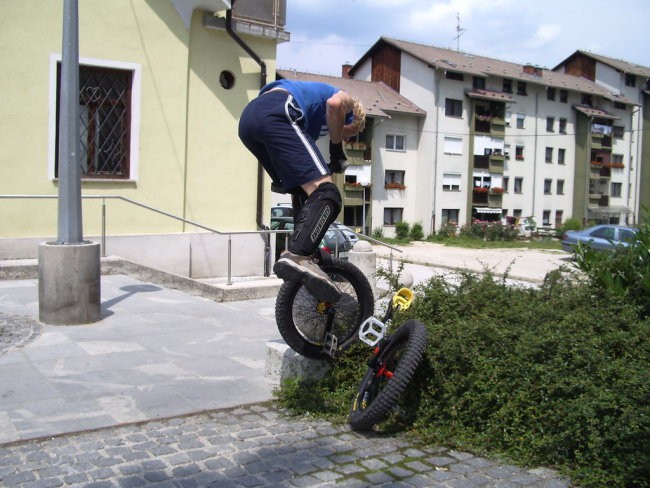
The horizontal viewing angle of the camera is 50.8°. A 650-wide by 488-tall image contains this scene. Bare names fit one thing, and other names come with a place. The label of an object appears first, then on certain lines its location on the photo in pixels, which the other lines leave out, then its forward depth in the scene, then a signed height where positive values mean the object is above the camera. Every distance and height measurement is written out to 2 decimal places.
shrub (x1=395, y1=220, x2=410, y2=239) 45.69 -1.53
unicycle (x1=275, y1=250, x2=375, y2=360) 5.00 -0.80
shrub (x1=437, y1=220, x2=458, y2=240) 46.22 -1.49
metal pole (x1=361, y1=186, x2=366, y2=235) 44.34 -0.56
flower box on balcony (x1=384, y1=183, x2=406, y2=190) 46.19 +1.40
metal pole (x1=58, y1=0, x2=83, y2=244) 7.18 +0.64
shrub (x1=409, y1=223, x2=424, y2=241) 46.03 -1.71
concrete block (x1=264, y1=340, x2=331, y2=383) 5.21 -1.25
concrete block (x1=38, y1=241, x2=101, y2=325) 7.12 -0.88
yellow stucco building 11.63 +1.42
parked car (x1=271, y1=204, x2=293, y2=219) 27.54 -0.31
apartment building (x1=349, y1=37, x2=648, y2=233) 47.16 +5.26
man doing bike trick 4.04 +0.33
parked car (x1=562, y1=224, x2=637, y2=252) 25.42 -0.85
